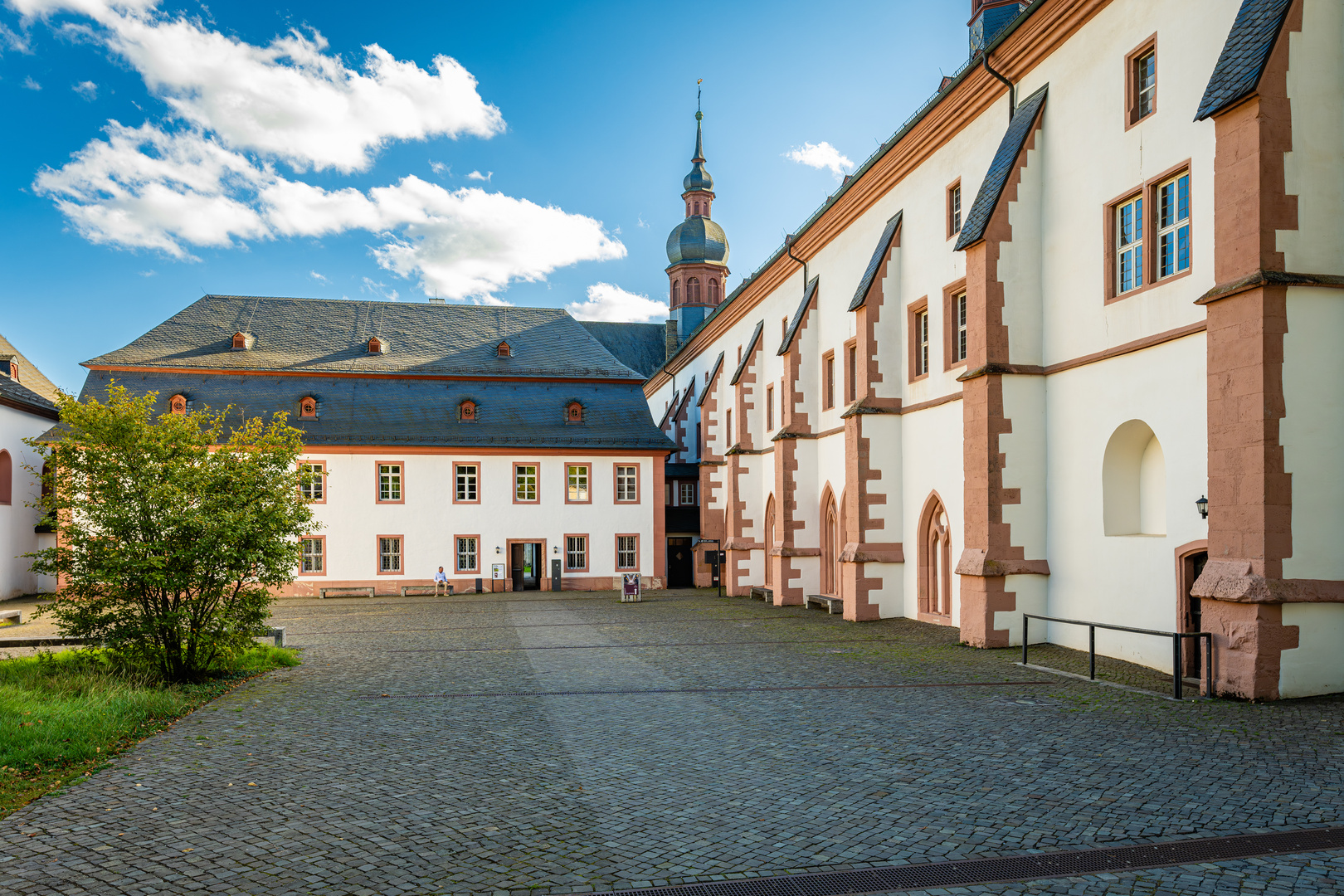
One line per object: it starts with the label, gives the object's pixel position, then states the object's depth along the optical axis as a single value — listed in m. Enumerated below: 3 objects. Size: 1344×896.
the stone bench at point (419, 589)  33.88
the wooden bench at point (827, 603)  23.47
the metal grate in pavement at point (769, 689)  12.04
